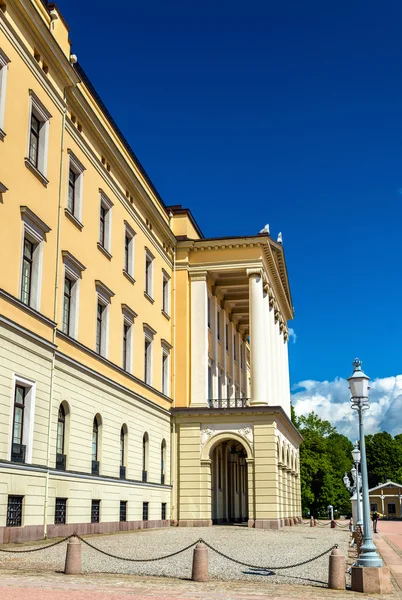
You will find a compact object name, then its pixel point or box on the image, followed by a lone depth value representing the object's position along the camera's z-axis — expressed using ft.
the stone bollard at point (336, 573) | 42.55
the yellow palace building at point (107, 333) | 71.87
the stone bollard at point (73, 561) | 45.75
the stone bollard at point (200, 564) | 44.62
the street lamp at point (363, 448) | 43.86
